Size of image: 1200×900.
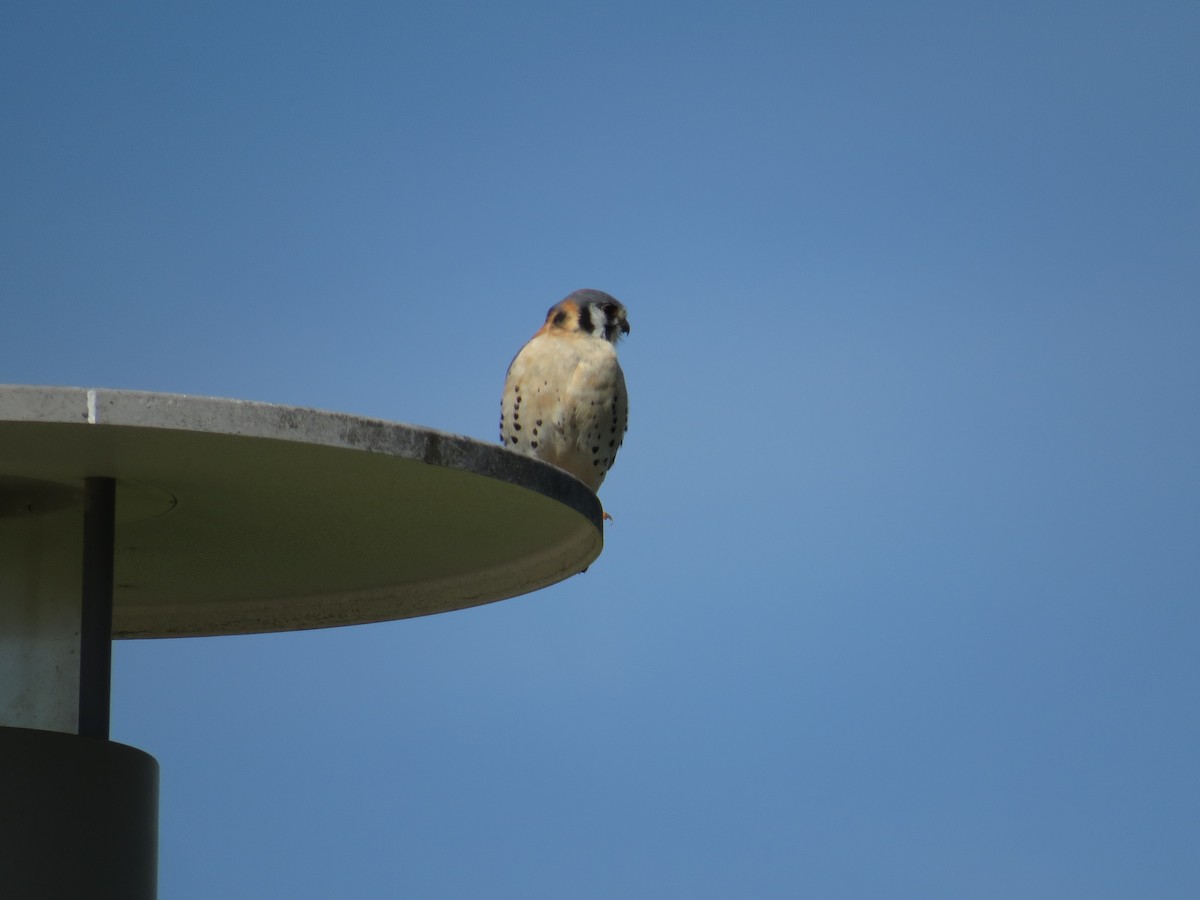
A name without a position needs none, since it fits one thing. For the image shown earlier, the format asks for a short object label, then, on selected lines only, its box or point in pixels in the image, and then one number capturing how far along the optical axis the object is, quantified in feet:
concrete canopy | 33.09
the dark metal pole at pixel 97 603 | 37.42
